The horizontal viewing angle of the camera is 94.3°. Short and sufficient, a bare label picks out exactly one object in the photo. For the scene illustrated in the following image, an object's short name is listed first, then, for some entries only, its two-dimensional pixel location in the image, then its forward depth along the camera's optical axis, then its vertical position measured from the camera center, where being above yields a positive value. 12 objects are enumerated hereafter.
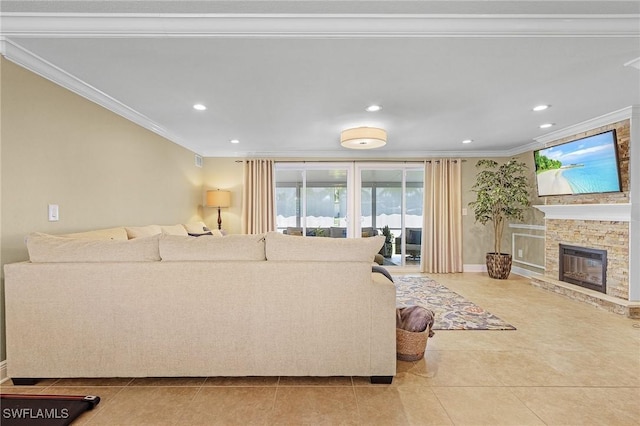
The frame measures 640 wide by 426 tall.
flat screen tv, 3.49 +0.62
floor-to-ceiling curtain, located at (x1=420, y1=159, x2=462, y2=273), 5.63 -0.09
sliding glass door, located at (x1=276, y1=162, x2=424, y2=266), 5.85 +0.23
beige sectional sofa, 1.88 -0.69
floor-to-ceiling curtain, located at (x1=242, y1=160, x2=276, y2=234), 5.74 +0.28
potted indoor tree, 4.92 +0.24
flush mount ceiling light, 3.88 +1.02
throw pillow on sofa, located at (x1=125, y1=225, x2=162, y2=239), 3.05 -0.20
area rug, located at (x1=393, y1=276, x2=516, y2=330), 2.96 -1.11
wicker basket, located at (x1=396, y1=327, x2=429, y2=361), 2.17 -0.96
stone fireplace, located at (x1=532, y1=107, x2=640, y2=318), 3.35 -0.30
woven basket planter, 5.02 -0.89
